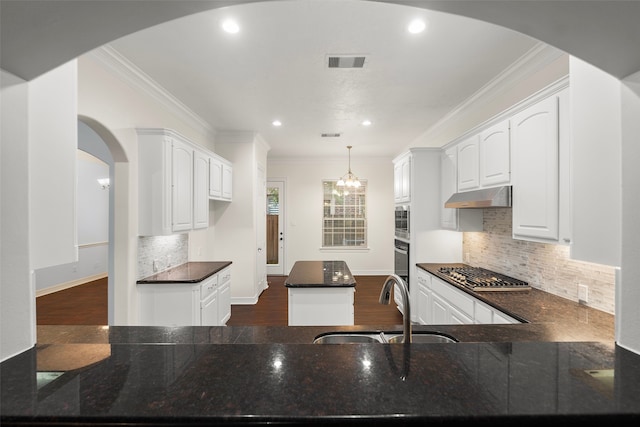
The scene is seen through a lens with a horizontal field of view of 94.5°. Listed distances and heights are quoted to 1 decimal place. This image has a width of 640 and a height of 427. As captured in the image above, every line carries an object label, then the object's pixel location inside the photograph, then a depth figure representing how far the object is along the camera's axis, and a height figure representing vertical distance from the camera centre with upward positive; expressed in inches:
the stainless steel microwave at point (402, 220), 163.2 -4.4
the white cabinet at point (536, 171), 80.9 +12.5
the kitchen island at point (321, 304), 116.2 -35.9
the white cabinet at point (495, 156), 100.3 +20.6
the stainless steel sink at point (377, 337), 61.0 -26.1
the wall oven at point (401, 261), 163.5 -28.2
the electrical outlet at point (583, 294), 84.5 -23.4
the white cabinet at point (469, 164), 119.0 +20.9
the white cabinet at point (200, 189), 143.4 +11.9
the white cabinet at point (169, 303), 119.9 -37.0
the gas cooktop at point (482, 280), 101.7 -25.4
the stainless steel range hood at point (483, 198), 99.7 +5.6
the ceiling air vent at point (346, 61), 102.6 +54.0
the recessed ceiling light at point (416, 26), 83.6 +54.0
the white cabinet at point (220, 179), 161.9 +20.0
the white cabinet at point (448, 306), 91.9 -35.0
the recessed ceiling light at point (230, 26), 84.1 +54.2
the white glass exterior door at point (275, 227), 287.9 -13.7
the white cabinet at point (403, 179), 162.4 +19.9
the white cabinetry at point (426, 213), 155.5 +0.0
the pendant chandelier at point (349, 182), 244.2 +25.8
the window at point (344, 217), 293.3 -4.0
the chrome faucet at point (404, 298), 47.0 -14.9
